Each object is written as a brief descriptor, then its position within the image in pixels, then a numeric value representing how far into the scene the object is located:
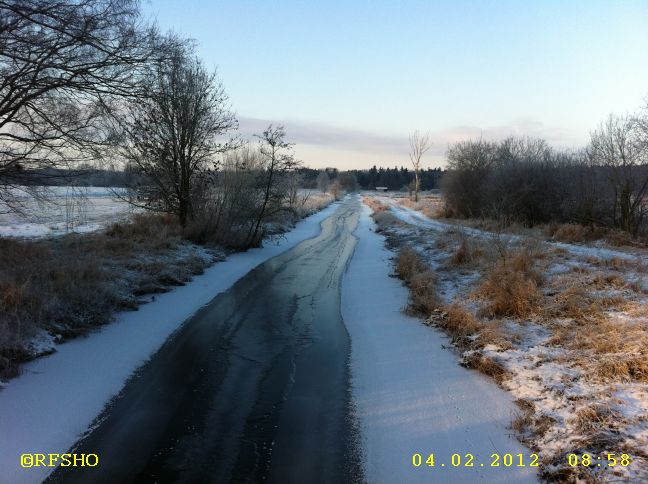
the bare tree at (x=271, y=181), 19.56
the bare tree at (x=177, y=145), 17.66
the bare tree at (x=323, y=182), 112.22
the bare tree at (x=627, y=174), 18.14
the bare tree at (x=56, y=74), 7.86
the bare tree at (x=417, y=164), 60.97
